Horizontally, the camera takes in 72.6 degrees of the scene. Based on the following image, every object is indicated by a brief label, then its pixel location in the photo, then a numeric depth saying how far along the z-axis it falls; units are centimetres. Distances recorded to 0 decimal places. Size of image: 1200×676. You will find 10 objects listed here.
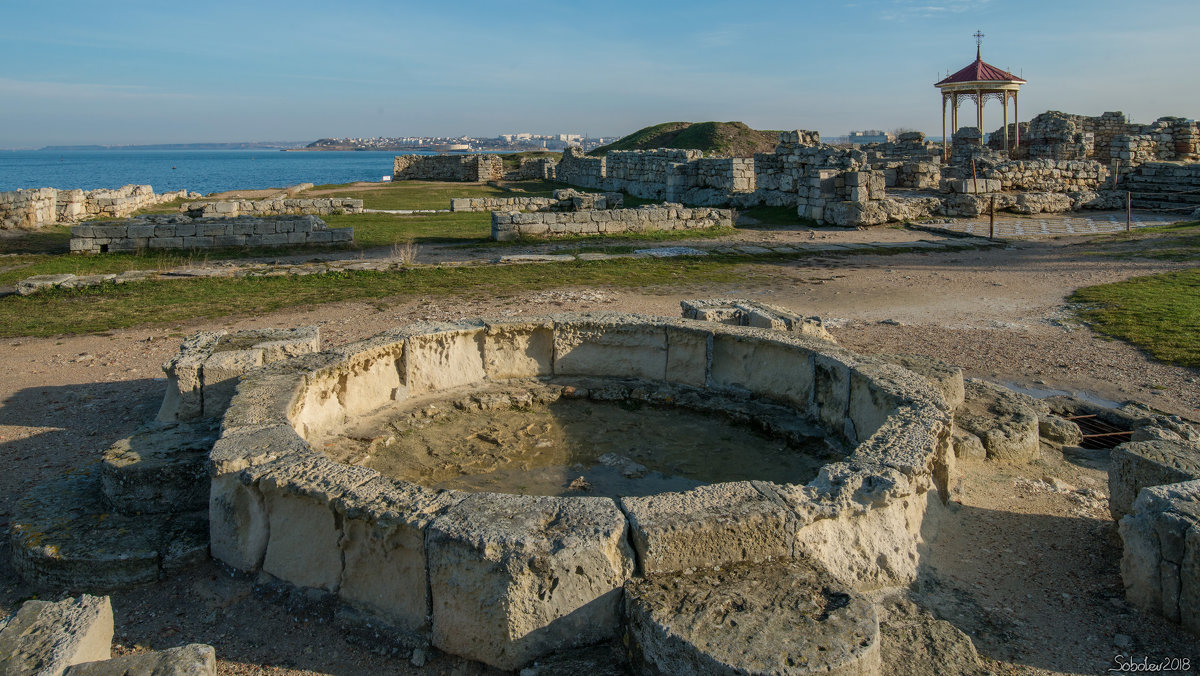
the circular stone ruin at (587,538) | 346
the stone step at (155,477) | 466
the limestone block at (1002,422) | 580
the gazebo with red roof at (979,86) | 3328
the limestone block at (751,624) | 311
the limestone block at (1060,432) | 631
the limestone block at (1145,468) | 444
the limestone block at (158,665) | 310
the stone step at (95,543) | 415
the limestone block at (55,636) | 320
